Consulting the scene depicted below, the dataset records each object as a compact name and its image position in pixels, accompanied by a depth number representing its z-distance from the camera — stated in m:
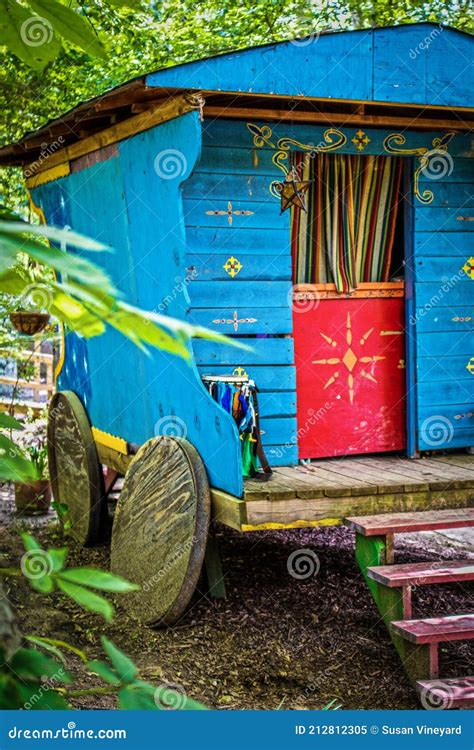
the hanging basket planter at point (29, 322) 8.14
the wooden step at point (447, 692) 4.52
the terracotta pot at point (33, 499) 9.23
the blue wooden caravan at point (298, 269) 5.59
